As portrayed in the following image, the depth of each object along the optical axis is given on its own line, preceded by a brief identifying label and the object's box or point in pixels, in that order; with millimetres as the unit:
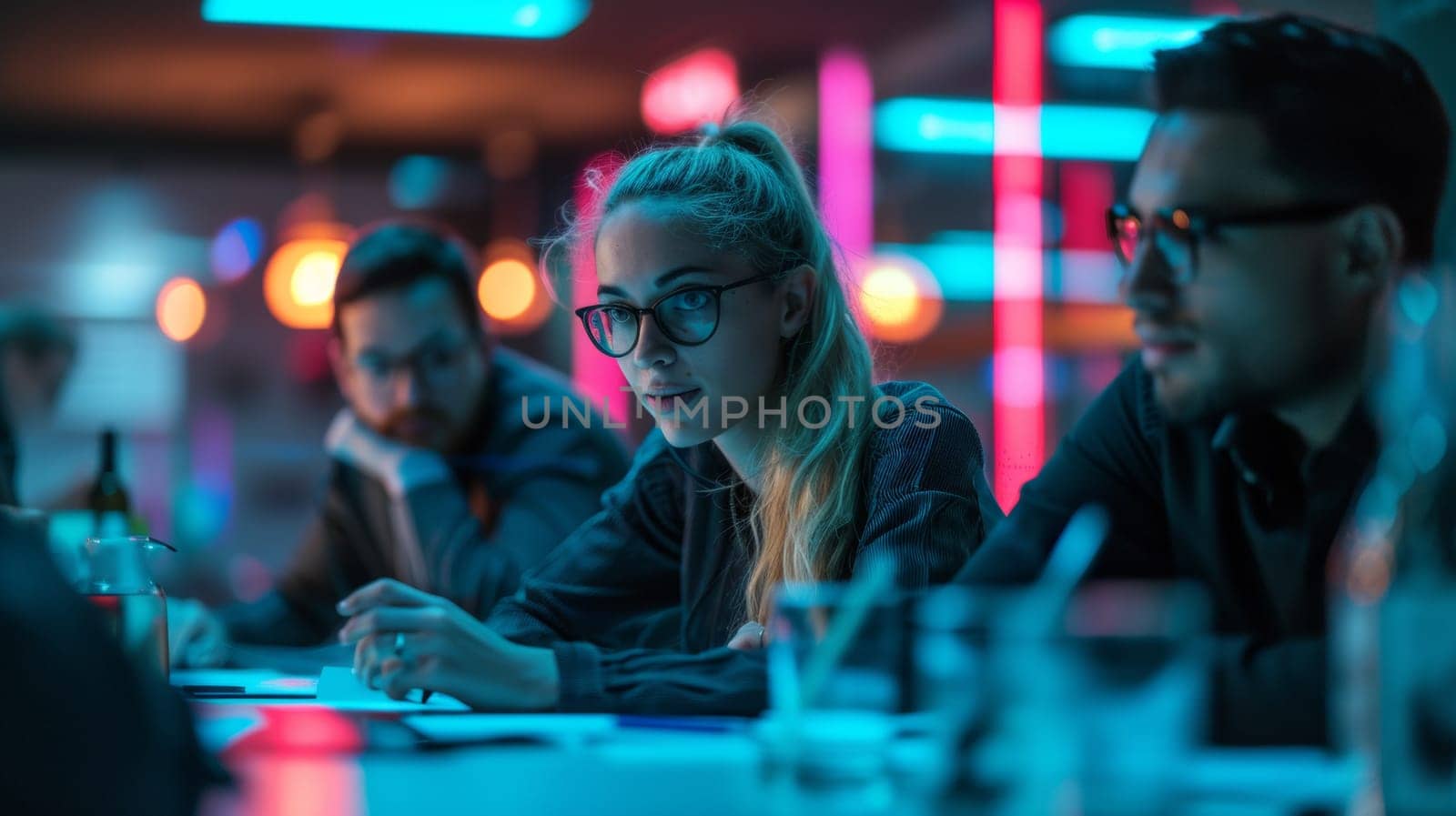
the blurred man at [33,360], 3670
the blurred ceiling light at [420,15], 4500
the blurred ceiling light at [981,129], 4266
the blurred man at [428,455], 2590
